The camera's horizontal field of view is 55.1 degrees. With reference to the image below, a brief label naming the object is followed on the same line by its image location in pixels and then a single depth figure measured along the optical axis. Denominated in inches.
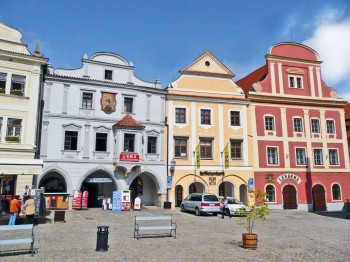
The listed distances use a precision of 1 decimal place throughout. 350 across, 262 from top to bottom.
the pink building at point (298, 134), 1294.3
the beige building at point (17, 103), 928.3
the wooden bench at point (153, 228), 552.0
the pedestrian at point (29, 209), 667.4
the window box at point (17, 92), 969.5
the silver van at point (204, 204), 972.9
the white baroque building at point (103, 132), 1059.3
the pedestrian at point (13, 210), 649.6
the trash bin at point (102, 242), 458.9
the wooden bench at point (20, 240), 422.6
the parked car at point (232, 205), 975.0
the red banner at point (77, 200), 1016.2
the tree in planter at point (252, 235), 491.5
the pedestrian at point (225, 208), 925.2
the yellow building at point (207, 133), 1202.6
